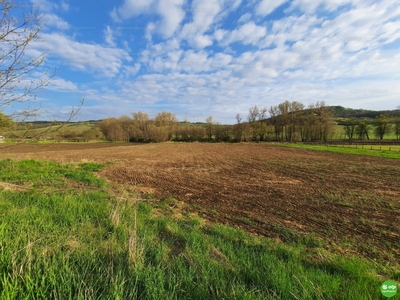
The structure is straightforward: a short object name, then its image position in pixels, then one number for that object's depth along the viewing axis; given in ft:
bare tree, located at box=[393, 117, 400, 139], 245.24
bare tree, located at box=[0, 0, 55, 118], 13.56
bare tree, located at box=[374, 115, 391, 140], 256.81
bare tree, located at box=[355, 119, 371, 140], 266.51
